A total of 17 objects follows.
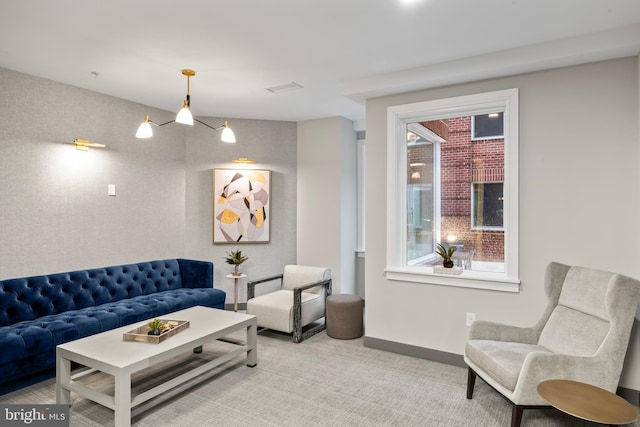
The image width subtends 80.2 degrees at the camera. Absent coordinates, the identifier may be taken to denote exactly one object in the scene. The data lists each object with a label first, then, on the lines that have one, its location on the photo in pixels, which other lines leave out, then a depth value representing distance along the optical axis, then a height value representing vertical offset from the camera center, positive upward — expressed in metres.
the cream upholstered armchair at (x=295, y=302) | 4.02 -1.03
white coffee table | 2.32 -0.96
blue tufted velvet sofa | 2.86 -0.93
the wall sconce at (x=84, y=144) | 3.90 +0.69
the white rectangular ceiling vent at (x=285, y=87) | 3.92 +1.30
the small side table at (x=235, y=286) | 4.82 -1.01
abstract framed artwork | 5.19 +0.07
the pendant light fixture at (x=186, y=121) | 3.15 +0.76
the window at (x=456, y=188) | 3.27 +0.21
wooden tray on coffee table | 2.71 -0.91
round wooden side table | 1.78 -0.97
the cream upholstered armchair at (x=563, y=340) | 2.24 -0.88
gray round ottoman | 4.12 -1.19
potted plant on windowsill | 3.57 -0.42
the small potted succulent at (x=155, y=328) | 2.78 -0.87
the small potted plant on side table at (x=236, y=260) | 4.95 -0.65
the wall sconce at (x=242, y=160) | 5.15 +0.68
